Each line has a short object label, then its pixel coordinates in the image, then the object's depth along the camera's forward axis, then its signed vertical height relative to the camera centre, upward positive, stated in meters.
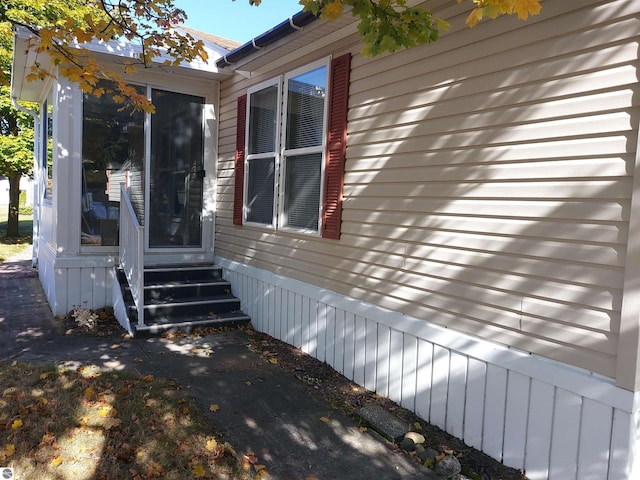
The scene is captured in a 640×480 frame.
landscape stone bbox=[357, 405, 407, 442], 3.19 -1.53
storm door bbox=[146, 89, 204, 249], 6.40 +0.42
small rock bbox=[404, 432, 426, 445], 3.09 -1.52
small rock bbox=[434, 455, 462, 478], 2.79 -1.55
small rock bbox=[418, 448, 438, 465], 2.93 -1.57
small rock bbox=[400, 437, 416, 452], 3.05 -1.56
